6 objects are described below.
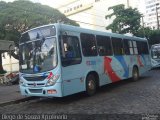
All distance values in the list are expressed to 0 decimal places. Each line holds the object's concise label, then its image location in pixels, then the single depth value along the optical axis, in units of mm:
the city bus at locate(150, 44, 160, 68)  27153
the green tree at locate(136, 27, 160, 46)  43225
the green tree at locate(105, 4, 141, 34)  35812
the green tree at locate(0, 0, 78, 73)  33562
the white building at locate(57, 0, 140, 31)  67750
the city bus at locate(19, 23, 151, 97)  10188
